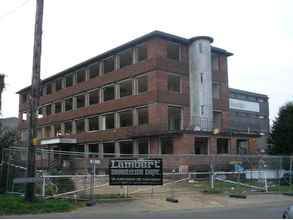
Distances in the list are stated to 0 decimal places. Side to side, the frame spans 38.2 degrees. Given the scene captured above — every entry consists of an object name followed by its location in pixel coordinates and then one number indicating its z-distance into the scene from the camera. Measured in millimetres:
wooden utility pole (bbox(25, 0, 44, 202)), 16656
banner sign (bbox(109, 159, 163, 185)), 18250
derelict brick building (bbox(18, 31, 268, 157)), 40156
